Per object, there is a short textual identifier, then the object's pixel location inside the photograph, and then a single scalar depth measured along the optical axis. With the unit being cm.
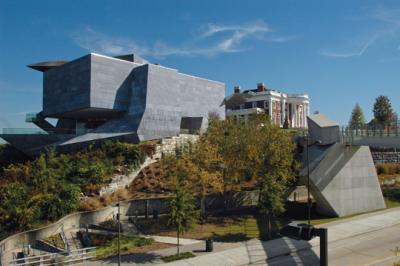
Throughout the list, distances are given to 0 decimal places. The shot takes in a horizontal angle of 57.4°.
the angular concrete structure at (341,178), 3139
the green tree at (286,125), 8498
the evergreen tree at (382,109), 8730
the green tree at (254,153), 3300
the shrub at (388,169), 4568
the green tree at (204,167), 3020
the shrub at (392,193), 3863
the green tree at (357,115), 10050
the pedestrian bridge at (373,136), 3494
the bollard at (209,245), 2324
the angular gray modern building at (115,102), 5062
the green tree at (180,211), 2314
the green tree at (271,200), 2700
